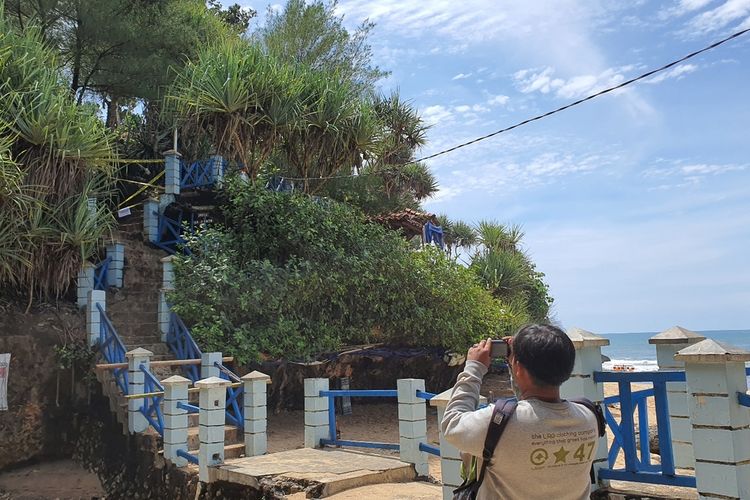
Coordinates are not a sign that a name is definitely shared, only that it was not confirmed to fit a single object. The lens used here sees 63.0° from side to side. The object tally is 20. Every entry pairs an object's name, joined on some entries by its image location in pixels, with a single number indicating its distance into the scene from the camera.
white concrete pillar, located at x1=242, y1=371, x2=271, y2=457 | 7.89
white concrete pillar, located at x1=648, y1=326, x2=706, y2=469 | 5.92
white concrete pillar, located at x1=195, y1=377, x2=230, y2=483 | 7.08
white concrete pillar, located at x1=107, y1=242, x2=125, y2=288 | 12.12
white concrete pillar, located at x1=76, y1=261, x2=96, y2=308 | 11.02
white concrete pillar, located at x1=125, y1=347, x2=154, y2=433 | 8.80
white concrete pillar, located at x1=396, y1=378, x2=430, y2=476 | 6.62
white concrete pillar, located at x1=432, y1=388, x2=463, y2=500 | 4.88
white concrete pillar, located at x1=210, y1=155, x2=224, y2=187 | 15.12
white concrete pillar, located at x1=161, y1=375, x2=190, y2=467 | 7.96
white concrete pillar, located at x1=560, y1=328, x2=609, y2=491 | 4.89
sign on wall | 9.30
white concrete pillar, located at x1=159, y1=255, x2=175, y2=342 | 11.11
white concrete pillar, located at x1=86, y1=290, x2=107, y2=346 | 10.32
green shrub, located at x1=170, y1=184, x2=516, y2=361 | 10.98
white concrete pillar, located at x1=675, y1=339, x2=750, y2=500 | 3.83
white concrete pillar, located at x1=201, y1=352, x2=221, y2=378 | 9.48
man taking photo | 1.96
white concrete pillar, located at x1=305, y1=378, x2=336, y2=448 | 7.61
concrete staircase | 8.97
